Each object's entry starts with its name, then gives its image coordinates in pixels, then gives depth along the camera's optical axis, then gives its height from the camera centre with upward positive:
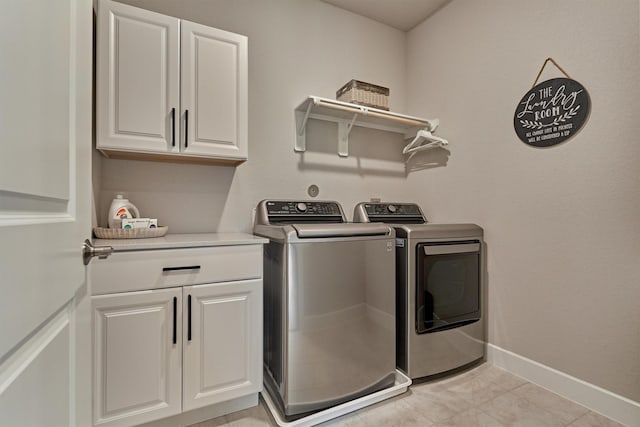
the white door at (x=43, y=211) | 0.35 +0.00
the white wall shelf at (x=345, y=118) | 2.17 +0.77
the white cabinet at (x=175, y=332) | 1.27 -0.56
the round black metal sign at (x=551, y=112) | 1.65 +0.60
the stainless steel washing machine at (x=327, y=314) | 1.49 -0.54
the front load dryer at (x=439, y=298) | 1.82 -0.55
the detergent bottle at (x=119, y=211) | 1.58 +0.01
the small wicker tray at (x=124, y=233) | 1.46 -0.10
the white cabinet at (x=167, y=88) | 1.49 +0.68
